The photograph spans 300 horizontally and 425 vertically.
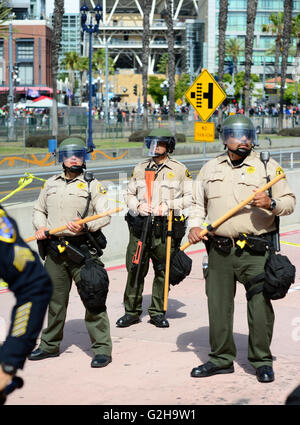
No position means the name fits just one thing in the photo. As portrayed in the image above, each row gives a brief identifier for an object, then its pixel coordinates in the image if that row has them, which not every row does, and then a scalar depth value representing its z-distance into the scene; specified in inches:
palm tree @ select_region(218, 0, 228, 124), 1841.3
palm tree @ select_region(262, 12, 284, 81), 3735.2
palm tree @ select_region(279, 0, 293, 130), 2128.4
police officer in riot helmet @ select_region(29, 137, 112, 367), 270.2
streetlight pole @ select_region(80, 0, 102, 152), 1569.3
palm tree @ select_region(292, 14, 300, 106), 3568.4
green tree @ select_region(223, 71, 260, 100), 4266.7
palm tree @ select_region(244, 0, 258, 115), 1856.5
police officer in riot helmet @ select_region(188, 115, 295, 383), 246.8
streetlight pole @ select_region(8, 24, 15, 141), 1507.1
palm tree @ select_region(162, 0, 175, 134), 1786.4
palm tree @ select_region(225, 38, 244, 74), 4956.0
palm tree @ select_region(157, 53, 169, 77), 5751.0
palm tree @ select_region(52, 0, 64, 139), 1520.2
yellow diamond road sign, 666.8
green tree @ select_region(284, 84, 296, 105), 4040.6
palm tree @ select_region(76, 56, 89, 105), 4680.1
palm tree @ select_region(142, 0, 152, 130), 1853.3
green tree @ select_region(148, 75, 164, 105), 4761.3
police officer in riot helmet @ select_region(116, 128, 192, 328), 315.0
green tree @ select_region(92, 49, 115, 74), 5191.9
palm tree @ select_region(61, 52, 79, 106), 4557.1
